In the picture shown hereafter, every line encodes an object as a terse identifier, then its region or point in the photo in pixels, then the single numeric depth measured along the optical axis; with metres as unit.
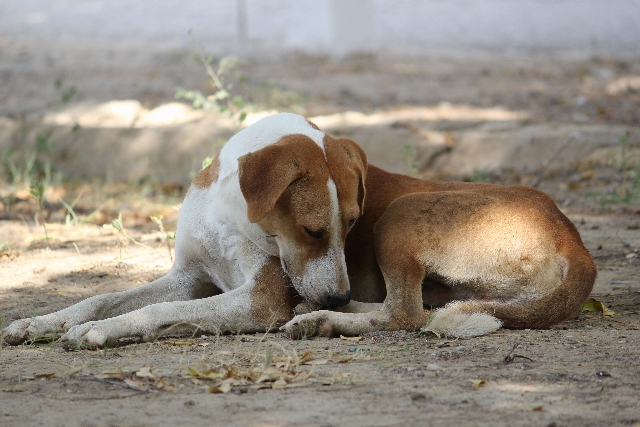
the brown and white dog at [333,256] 7.17
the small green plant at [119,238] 9.42
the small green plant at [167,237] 9.38
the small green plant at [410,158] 12.86
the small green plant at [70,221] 11.50
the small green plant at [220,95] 11.37
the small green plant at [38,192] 10.72
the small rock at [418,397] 5.27
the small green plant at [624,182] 12.70
